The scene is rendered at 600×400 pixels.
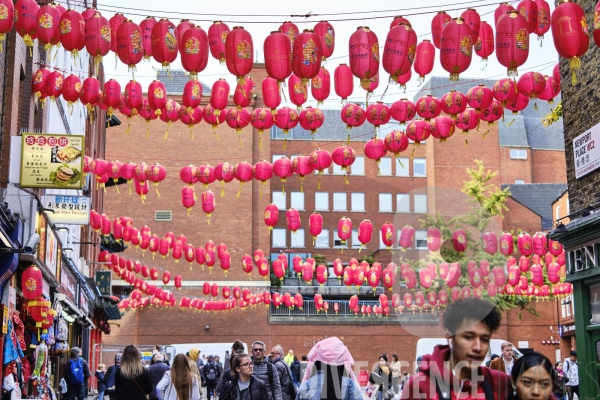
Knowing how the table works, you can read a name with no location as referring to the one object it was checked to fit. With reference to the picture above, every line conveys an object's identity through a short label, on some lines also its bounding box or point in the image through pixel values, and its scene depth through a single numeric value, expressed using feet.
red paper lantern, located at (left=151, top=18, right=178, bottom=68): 41.60
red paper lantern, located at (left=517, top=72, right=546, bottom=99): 48.03
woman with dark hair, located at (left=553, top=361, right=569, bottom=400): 14.19
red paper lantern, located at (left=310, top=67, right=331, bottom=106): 48.42
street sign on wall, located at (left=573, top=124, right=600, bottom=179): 51.55
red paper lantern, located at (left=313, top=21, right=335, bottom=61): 43.52
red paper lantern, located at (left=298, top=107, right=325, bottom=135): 55.26
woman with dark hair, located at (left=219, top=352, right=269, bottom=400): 32.71
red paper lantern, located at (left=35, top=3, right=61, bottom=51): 40.96
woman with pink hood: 22.94
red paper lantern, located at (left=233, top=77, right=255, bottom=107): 46.59
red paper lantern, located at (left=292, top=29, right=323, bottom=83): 40.04
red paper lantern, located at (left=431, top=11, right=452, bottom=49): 43.50
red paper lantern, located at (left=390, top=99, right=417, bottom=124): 53.93
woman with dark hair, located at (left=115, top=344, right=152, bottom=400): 36.65
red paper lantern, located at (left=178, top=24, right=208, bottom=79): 41.91
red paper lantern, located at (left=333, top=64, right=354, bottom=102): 48.08
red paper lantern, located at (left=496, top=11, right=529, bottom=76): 39.24
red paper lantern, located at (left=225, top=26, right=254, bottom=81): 41.29
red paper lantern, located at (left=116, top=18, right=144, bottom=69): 42.06
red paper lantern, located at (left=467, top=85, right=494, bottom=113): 51.32
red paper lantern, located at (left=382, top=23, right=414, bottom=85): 39.99
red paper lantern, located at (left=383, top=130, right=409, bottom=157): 58.93
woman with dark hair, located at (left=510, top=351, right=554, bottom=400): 13.52
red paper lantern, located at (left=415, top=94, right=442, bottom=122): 54.03
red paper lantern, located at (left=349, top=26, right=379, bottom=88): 40.86
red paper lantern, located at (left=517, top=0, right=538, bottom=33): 40.55
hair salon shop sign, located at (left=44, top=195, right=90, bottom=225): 66.28
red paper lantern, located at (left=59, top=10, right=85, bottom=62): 41.65
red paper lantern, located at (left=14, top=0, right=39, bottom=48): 40.70
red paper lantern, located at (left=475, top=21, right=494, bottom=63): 43.06
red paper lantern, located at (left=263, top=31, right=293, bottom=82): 40.24
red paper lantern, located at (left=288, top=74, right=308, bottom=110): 49.06
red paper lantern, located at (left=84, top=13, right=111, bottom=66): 41.81
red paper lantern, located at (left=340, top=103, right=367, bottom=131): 55.57
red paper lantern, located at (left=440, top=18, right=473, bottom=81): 40.68
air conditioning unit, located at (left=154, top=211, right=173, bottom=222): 180.24
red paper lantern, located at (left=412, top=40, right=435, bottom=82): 45.24
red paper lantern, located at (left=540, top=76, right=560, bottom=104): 49.32
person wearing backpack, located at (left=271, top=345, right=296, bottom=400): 37.96
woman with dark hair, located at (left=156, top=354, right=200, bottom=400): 34.58
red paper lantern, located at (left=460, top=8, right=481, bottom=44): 42.24
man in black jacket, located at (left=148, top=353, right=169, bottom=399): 38.68
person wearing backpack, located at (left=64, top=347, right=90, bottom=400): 62.85
